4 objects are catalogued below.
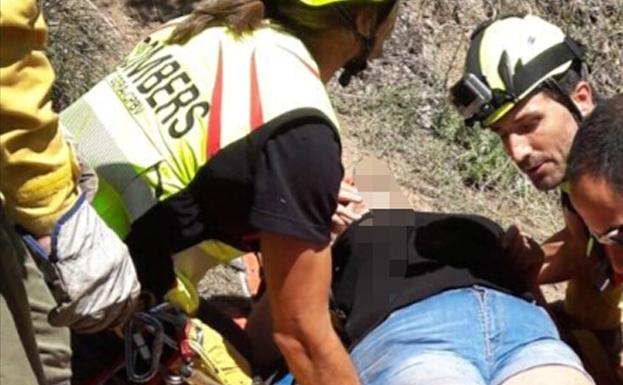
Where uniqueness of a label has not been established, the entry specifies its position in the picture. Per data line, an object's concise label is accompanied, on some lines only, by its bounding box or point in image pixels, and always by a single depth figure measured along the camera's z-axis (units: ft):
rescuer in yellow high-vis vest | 10.47
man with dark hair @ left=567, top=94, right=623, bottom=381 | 11.66
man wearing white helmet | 14.17
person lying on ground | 12.63
